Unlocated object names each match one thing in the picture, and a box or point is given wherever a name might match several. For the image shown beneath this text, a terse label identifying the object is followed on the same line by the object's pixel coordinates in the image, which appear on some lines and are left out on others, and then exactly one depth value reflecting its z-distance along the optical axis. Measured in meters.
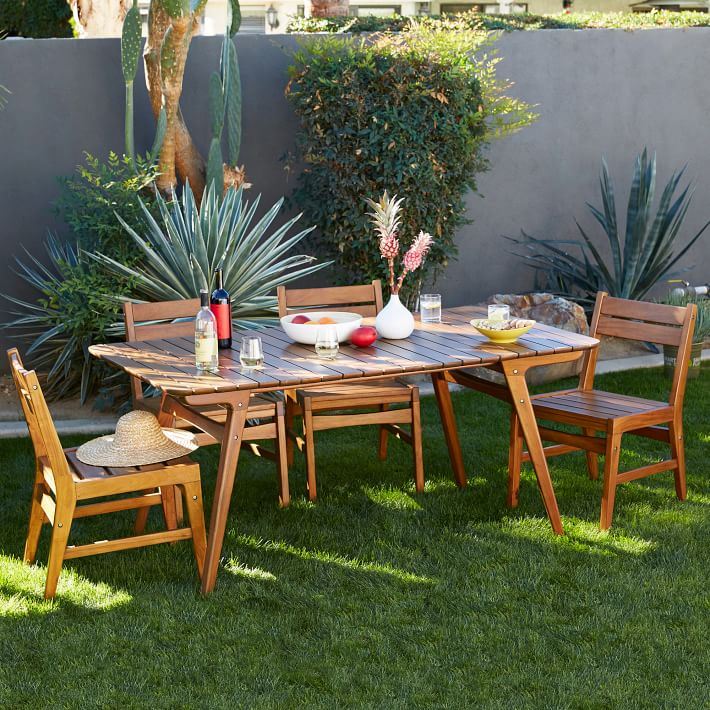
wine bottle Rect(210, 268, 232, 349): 3.88
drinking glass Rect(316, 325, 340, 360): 3.70
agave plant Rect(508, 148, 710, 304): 6.79
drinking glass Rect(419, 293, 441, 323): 4.33
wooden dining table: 3.42
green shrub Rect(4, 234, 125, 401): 5.46
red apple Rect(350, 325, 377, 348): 3.85
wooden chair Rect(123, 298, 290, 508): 4.20
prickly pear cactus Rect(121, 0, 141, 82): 5.75
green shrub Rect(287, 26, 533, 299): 6.00
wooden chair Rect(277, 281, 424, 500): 4.38
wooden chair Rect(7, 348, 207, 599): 3.31
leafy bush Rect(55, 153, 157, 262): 5.55
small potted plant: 6.44
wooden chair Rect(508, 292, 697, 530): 4.00
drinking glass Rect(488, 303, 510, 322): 4.03
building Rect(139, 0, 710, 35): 13.70
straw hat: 3.52
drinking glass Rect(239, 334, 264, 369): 3.54
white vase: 4.00
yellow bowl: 3.88
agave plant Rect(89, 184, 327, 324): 5.38
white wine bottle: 3.52
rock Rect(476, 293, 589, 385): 6.35
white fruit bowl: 3.90
